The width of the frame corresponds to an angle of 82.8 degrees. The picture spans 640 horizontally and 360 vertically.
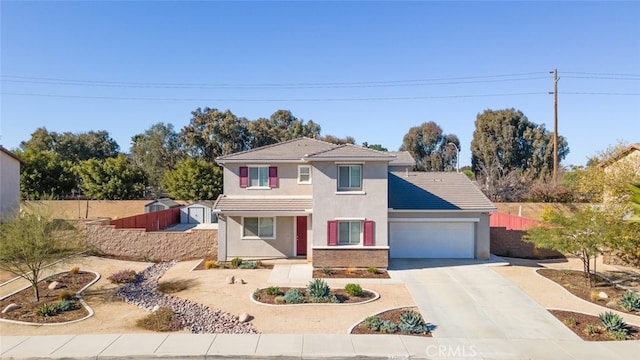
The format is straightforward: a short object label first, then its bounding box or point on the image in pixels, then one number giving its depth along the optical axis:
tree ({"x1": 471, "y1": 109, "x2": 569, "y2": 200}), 44.88
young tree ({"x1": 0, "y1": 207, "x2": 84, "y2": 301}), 12.21
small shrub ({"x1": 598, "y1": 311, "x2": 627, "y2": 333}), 10.45
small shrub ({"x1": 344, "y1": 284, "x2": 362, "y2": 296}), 13.48
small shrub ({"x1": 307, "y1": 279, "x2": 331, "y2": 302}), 12.98
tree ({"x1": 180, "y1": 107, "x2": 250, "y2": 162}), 50.75
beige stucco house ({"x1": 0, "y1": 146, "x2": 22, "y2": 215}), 26.18
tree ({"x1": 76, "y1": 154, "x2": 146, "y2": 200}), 36.88
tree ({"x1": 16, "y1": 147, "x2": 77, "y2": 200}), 36.00
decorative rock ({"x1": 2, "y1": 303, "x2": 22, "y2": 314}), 11.86
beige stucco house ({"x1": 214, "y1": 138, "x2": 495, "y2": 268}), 17.45
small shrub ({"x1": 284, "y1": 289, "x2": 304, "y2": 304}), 12.70
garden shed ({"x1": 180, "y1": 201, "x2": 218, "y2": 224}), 34.16
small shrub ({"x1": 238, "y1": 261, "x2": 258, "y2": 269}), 17.83
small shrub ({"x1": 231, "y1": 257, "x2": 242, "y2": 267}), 18.16
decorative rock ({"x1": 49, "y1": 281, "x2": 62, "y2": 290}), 14.35
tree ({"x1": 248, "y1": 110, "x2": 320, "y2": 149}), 52.78
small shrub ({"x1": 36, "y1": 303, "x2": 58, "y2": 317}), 11.56
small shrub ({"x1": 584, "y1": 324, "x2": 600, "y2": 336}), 10.40
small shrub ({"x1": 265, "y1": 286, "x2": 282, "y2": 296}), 13.46
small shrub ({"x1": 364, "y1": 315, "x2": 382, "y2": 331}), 10.47
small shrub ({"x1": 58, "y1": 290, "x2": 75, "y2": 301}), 12.91
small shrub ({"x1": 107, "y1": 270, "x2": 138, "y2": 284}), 15.42
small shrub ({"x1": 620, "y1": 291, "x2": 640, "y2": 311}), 12.36
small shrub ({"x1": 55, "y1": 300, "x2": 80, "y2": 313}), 11.96
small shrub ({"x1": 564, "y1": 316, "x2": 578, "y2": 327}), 11.08
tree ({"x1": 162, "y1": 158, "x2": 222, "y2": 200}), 38.00
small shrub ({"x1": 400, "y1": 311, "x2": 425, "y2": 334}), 10.37
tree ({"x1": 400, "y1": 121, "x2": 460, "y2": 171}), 60.03
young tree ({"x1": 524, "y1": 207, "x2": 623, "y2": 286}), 14.14
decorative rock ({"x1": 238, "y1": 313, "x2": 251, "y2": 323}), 11.06
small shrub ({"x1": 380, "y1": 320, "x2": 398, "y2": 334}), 10.28
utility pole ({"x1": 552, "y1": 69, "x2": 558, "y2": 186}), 32.47
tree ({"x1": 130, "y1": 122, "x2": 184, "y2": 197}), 52.25
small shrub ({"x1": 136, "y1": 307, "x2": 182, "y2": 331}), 10.44
